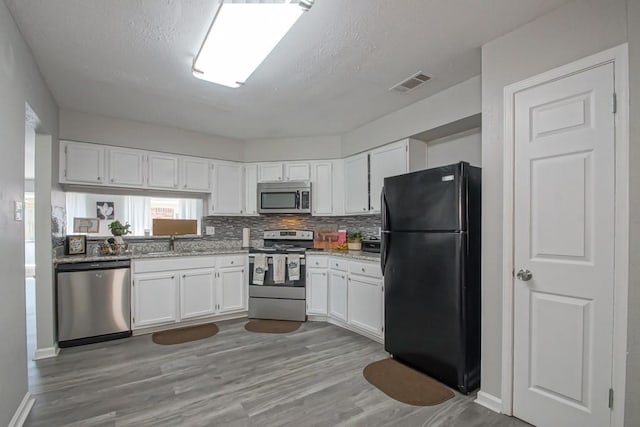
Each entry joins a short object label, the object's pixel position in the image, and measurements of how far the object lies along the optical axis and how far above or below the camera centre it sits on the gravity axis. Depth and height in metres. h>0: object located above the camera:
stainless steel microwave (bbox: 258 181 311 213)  4.26 +0.19
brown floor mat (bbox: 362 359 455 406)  2.16 -1.32
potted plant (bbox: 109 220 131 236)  3.65 -0.21
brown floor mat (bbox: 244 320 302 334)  3.53 -1.38
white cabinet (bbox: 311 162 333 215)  4.28 +0.32
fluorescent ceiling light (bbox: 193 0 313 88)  1.62 +1.06
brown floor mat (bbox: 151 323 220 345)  3.27 -1.38
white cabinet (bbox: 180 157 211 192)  4.03 +0.49
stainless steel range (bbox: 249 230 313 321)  3.86 -0.92
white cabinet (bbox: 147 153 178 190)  3.80 +0.50
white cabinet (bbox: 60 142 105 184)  3.32 +0.53
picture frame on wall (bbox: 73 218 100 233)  3.63 -0.17
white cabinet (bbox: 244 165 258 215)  4.43 +0.27
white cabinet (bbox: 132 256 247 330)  3.43 -0.94
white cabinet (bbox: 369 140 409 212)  3.35 +0.53
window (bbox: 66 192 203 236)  3.67 +0.02
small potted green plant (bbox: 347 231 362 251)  4.04 -0.41
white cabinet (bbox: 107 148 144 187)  3.58 +0.52
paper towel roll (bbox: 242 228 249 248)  4.47 -0.40
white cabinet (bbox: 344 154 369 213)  3.84 +0.35
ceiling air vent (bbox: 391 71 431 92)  2.57 +1.12
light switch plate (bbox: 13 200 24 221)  1.86 +0.00
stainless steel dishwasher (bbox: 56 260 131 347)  3.03 -0.93
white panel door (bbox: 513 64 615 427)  1.62 -0.22
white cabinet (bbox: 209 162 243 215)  4.25 +0.30
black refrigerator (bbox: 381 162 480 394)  2.20 -0.48
